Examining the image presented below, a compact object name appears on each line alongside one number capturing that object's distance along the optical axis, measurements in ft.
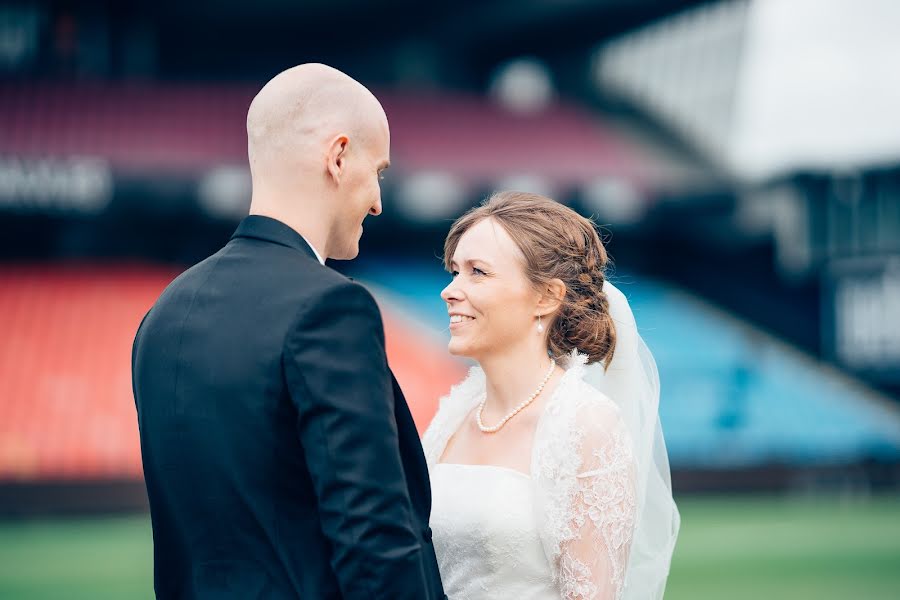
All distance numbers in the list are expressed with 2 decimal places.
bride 11.35
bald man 9.69
